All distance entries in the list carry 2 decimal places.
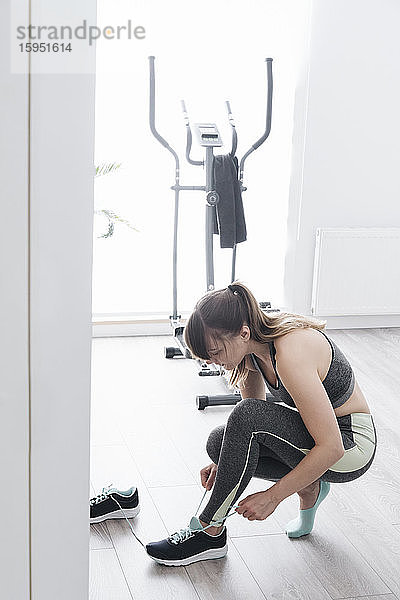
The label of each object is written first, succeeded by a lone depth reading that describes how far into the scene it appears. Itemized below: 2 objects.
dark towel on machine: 3.54
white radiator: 4.36
